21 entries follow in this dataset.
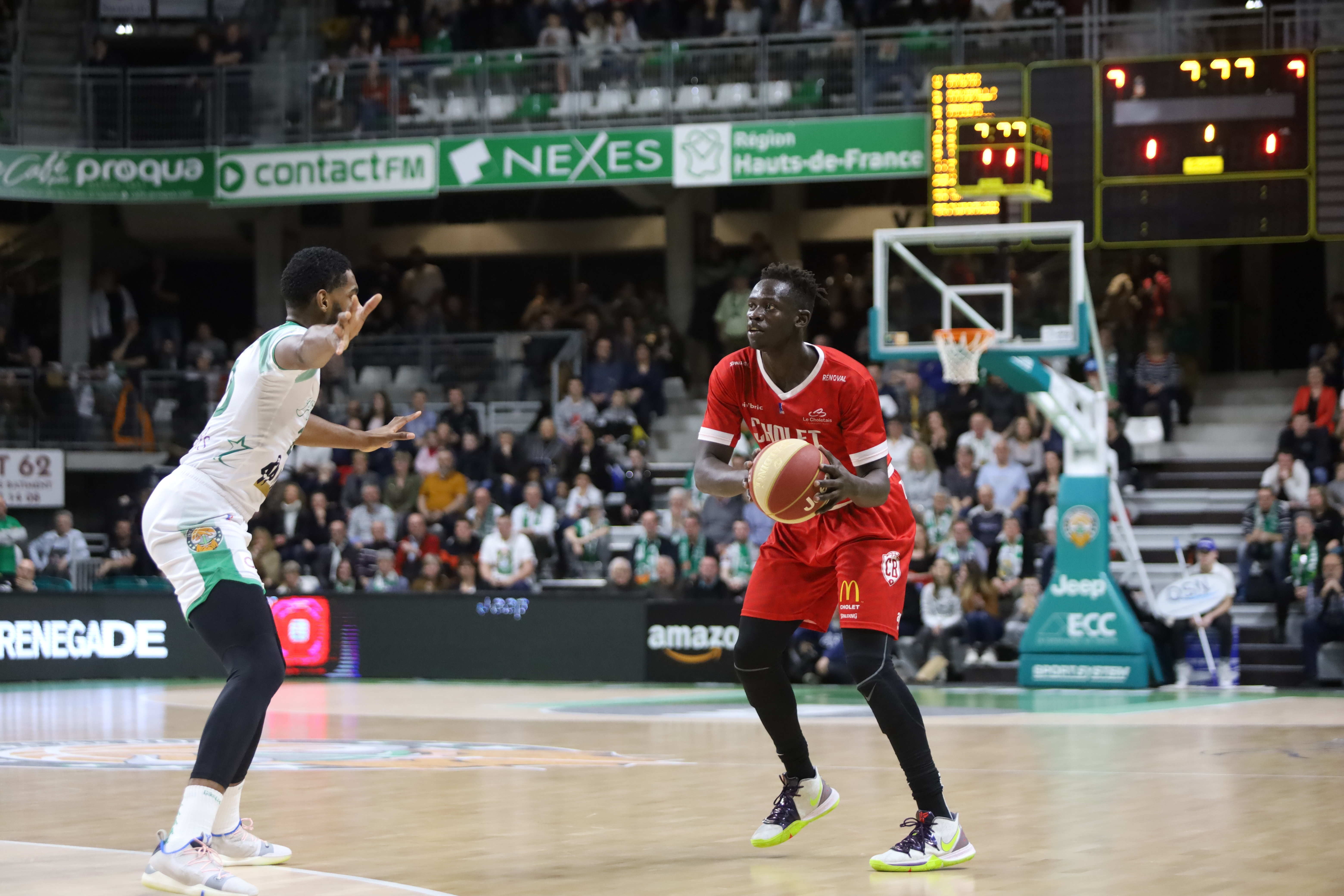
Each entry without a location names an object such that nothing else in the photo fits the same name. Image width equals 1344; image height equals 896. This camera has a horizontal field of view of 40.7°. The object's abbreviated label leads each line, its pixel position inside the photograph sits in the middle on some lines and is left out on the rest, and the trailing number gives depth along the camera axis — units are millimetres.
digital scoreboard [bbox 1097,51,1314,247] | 18281
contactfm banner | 25469
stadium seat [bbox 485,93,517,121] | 25375
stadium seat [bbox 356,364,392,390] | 26797
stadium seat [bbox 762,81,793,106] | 24234
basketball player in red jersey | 7039
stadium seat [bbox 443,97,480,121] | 25516
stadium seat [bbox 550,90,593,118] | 25078
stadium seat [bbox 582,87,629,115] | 24875
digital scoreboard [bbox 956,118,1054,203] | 17438
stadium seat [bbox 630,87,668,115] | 24672
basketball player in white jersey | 6348
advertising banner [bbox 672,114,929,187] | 23578
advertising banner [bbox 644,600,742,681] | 19734
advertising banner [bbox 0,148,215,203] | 26406
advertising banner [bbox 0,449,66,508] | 25016
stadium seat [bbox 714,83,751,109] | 24391
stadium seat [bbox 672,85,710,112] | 24562
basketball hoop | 17719
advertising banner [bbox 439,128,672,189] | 24625
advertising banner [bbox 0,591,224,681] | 19719
